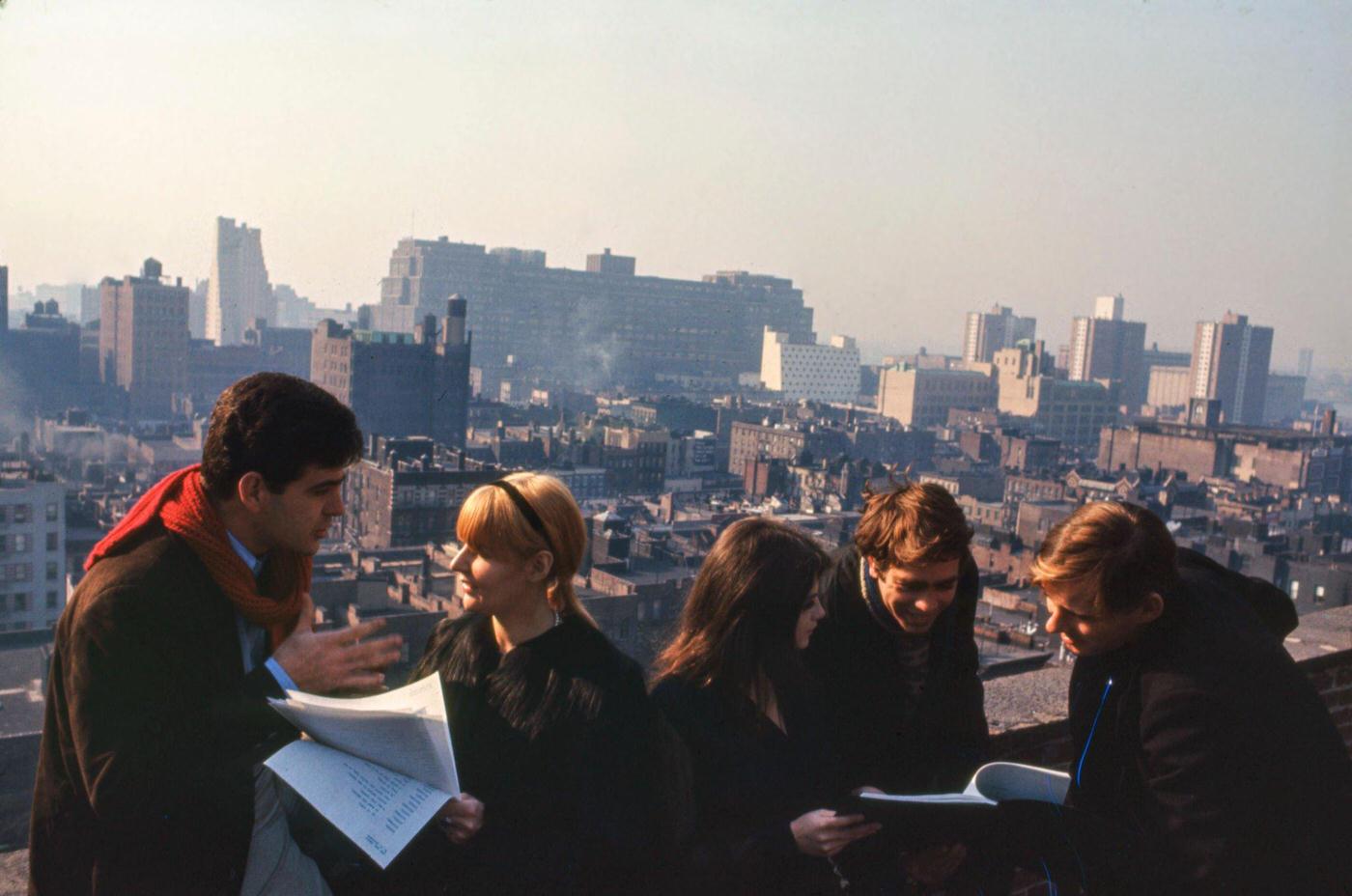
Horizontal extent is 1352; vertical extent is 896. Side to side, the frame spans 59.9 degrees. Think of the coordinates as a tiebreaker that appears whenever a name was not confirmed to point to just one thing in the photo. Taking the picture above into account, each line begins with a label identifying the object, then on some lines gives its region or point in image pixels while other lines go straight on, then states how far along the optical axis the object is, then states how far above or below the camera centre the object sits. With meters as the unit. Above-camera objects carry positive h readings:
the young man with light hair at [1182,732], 1.02 -0.30
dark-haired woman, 1.21 -0.37
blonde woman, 1.08 -0.37
